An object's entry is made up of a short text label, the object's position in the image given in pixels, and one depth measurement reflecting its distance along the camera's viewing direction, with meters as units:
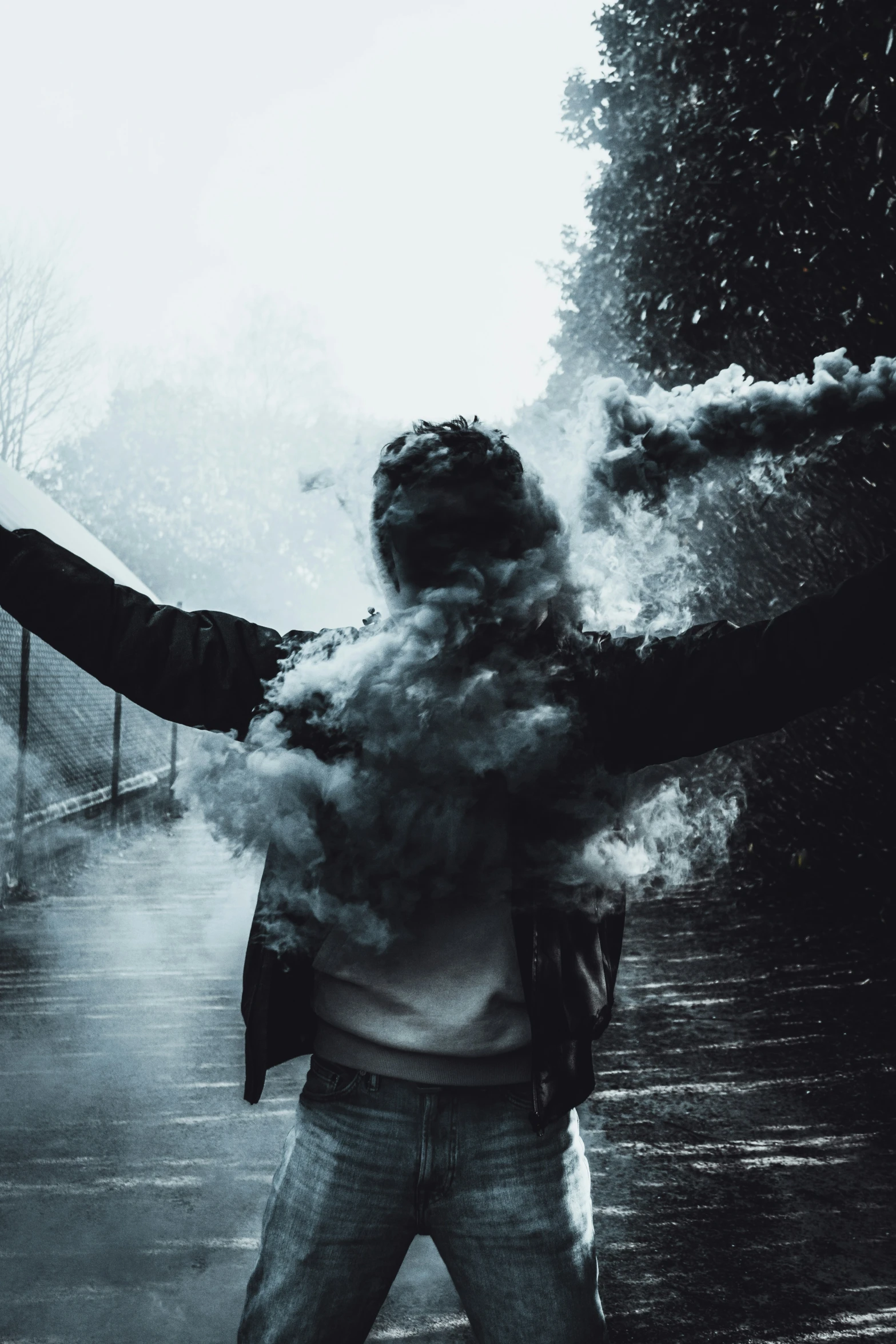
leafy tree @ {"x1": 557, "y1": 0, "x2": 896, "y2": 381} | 5.55
